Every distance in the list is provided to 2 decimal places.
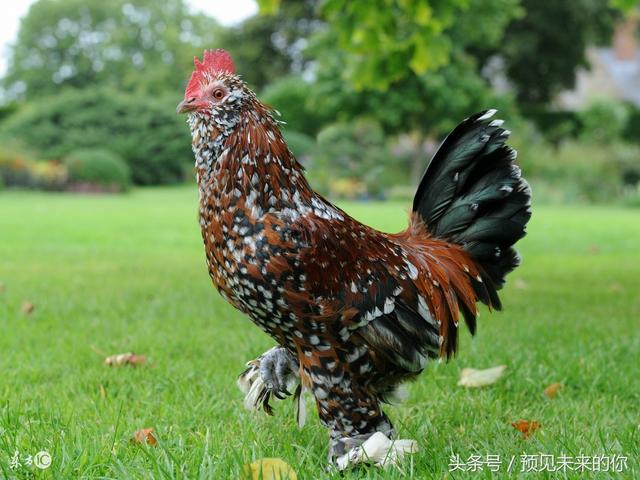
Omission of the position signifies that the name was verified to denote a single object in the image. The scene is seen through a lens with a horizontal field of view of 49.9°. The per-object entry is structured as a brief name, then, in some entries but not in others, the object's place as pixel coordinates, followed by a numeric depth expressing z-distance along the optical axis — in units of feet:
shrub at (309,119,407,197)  71.51
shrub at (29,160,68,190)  83.87
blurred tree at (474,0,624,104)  93.91
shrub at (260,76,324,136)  95.50
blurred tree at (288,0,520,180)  77.36
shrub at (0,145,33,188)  83.30
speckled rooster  7.10
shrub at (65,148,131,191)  84.28
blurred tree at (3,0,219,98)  168.04
